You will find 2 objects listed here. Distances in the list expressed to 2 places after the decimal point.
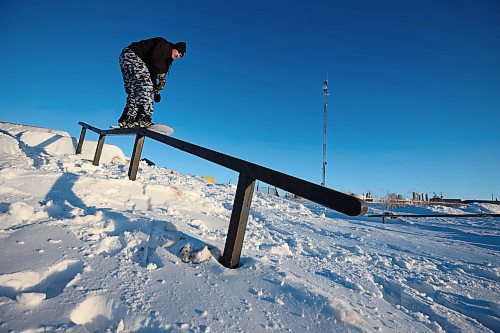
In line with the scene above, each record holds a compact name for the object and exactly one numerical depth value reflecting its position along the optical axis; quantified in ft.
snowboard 12.64
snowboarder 12.21
